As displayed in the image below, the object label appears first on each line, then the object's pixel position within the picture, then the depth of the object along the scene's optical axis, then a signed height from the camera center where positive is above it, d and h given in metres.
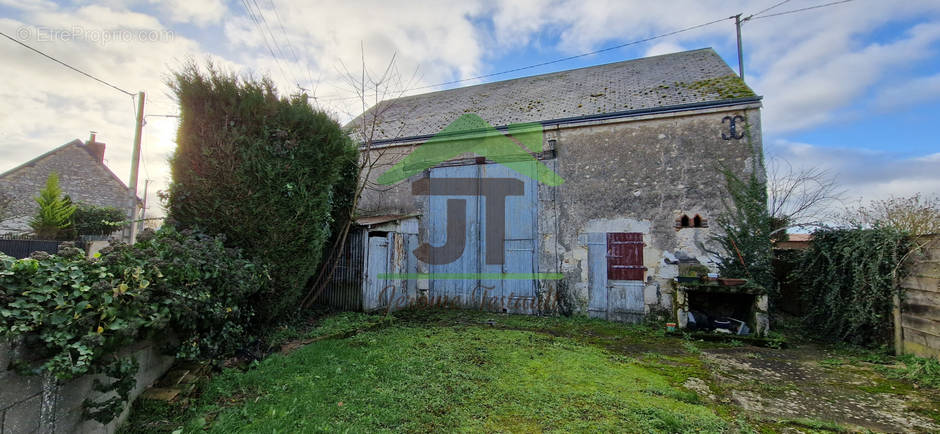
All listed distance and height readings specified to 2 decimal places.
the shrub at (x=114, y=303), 1.83 -0.34
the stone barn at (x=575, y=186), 6.67 +1.40
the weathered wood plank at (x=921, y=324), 4.28 -0.80
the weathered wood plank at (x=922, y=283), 4.36 -0.31
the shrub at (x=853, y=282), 4.91 -0.35
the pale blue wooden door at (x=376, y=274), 6.81 -0.44
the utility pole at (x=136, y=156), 9.94 +2.55
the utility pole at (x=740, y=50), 8.59 +4.83
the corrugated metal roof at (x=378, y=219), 6.87 +0.63
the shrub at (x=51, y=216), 12.14 +1.01
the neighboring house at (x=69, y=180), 15.19 +3.01
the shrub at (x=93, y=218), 13.43 +1.08
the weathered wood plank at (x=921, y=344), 4.25 -1.02
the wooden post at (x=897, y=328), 4.71 -0.91
